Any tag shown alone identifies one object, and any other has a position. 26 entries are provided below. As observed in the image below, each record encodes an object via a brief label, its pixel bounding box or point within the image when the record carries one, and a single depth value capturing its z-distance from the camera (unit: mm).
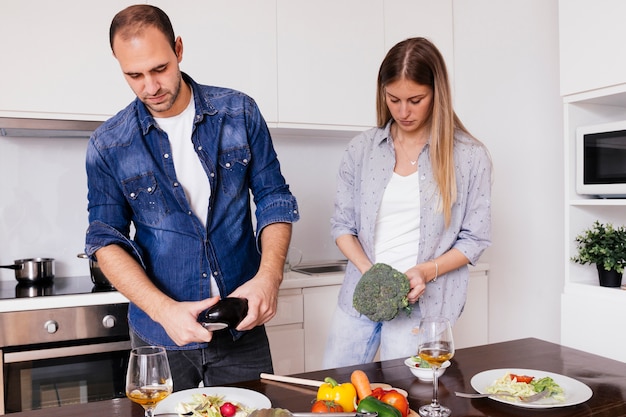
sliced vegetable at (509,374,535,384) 1306
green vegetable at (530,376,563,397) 1260
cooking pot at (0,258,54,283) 2611
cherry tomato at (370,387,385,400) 1164
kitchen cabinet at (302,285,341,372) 2750
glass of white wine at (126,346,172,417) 1072
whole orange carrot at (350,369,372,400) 1184
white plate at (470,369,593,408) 1216
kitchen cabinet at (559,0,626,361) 2316
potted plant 2391
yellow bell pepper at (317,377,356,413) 1153
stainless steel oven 2299
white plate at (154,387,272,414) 1167
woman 1882
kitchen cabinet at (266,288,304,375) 2699
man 1624
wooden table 1211
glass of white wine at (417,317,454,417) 1220
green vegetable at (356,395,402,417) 1064
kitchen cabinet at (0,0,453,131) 2512
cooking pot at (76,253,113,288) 2564
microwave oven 2350
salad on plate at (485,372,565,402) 1249
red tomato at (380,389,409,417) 1119
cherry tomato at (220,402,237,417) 1112
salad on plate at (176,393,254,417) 1100
